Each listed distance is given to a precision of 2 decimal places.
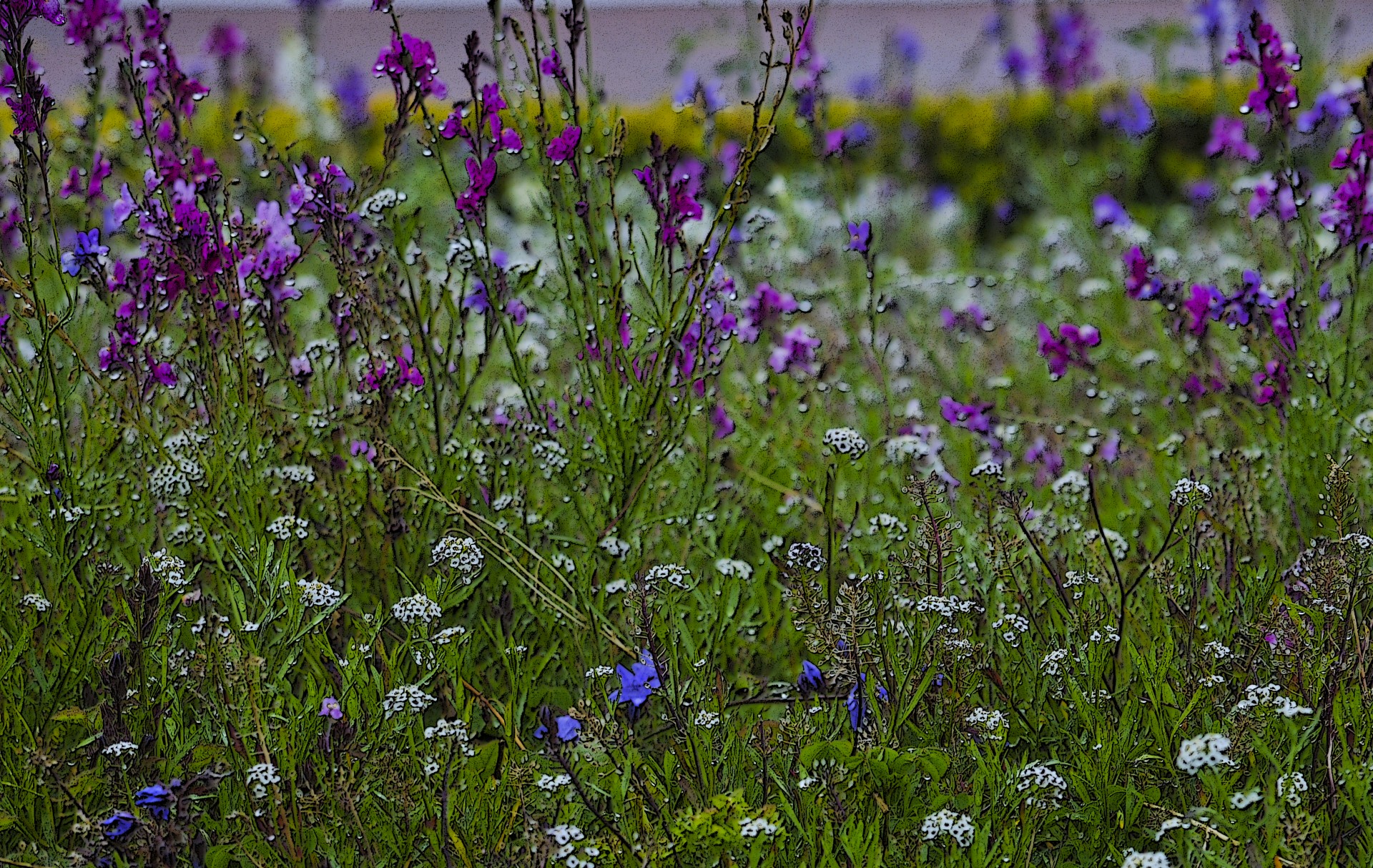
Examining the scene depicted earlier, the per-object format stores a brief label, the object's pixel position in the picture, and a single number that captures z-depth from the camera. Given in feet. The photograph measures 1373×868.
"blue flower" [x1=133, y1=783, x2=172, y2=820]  9.97
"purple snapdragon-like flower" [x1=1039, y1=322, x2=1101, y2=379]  19.97
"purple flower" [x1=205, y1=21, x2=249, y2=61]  35.22
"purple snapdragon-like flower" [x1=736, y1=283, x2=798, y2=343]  20.92
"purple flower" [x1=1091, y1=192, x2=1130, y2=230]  30.09
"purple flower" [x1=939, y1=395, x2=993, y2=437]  20.07
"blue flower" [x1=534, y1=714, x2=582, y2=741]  13.92
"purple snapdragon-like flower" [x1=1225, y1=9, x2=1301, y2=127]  17.85
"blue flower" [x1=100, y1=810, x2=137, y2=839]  10.19
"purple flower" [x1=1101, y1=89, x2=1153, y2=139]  36.73
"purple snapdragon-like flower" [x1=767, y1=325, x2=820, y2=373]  20.48
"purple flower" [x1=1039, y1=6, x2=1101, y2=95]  37.04
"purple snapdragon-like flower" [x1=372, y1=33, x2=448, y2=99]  15.23
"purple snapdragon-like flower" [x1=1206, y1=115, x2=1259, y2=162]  24.67
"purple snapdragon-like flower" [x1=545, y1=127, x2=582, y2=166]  15.49
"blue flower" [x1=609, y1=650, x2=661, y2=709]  13.62
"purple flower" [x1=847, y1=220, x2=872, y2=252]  19.42
